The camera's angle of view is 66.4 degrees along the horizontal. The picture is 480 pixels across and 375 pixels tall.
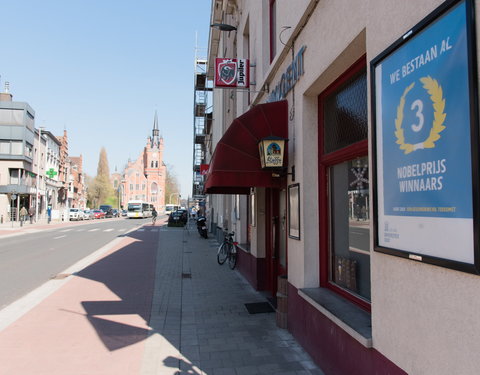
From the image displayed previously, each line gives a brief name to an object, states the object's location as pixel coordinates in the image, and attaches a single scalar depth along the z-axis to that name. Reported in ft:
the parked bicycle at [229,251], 35.58
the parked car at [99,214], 201.18
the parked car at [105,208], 229.27
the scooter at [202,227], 69.97
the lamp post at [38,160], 147.17
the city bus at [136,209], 192.75
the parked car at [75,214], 160.69
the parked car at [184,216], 117.70
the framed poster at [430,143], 6.52
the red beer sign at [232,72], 28.37
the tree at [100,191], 309.83
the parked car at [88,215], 177.27
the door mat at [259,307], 21.49
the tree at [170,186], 358.94
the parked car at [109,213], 225.43
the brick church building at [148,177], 362.33
